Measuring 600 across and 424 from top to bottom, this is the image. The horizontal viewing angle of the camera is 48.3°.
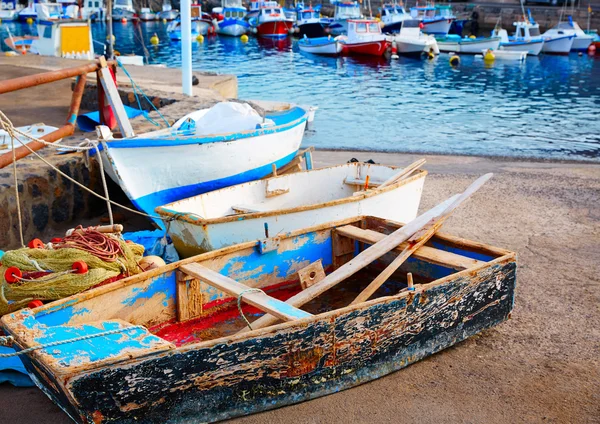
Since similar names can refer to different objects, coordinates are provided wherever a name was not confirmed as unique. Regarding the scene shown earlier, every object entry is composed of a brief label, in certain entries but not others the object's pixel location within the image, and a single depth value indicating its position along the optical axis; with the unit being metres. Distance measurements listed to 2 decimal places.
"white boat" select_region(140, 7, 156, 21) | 59.72
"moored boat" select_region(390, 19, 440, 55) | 39.19
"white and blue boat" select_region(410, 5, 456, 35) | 47.38
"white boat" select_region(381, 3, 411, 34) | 48.19
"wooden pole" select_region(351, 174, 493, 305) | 5.05
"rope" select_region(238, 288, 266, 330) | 4.61
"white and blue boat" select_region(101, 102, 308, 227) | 7.05
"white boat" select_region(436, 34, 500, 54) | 39.09
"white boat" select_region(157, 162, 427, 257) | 6.09
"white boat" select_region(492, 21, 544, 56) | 39.69
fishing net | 4.61
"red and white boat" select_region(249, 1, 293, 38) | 49.78
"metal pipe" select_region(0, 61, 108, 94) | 5.82
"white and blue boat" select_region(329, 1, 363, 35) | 49.16
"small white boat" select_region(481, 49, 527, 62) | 37.72
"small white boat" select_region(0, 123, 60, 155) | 7.29
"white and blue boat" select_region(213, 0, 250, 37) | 50.97
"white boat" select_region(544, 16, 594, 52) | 41.00
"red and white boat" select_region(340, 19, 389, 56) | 38.79
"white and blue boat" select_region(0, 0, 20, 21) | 55.84
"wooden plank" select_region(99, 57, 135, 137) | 7.68
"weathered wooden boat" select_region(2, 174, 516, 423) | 3.76
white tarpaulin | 8.02
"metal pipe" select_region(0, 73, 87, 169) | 6.16
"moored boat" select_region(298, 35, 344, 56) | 39.75
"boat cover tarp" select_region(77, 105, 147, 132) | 8.92
